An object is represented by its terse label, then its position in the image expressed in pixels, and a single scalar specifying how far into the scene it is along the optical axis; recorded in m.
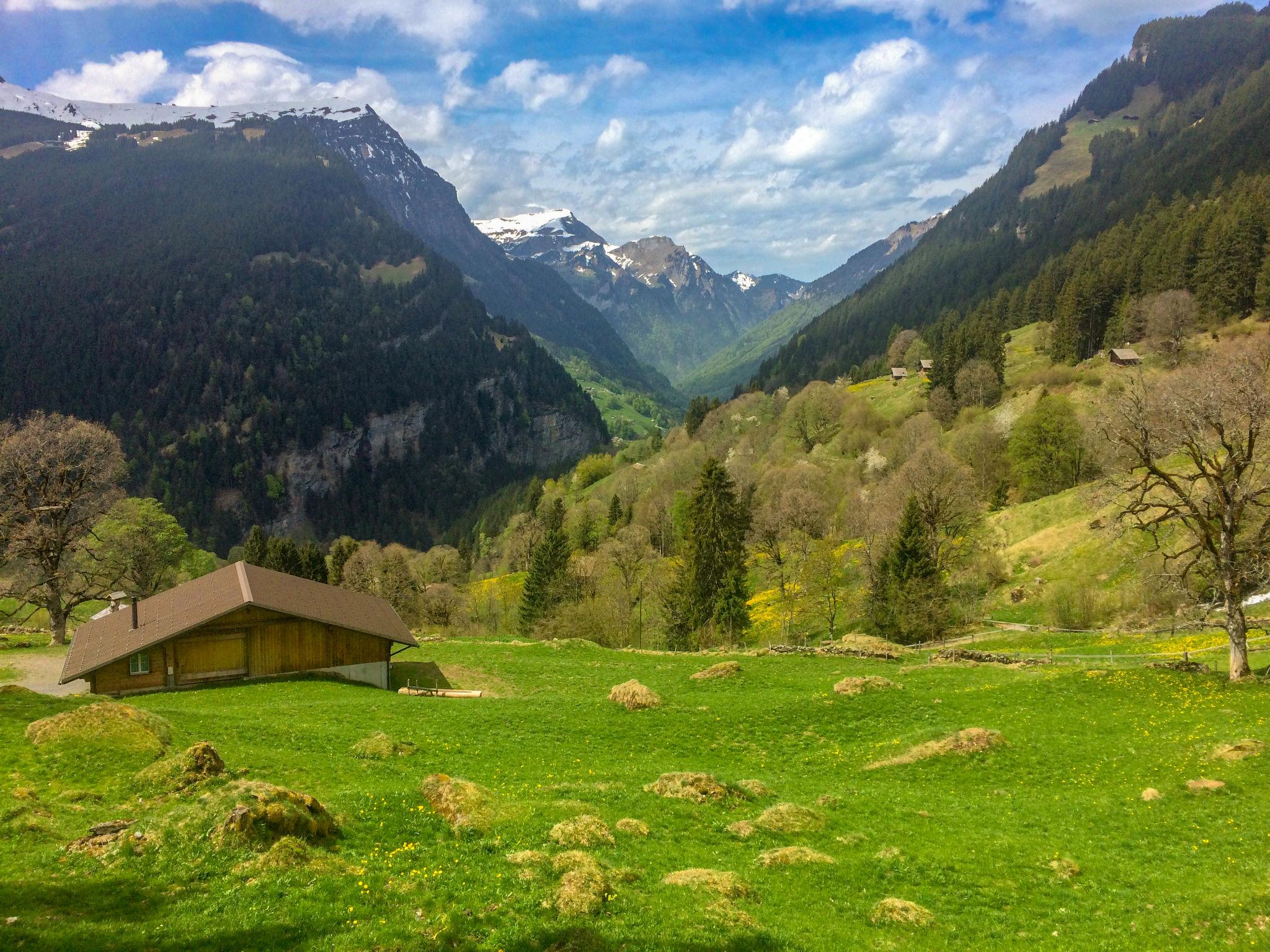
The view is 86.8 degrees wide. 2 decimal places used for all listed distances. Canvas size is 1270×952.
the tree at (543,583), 76.50
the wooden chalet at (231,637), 36.84
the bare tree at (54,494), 47.69
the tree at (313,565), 79.06
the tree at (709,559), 62.78
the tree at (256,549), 82.75
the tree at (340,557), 85.75
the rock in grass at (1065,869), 15.14
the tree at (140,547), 68.44
